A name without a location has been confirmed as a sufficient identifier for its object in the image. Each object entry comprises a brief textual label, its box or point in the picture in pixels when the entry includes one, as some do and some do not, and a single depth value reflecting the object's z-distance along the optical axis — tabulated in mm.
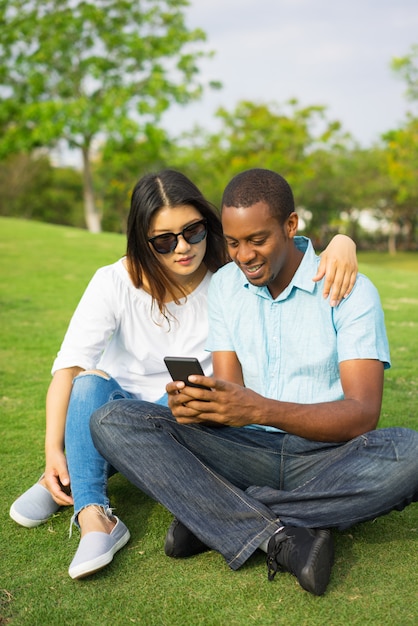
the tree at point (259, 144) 34969
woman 3363
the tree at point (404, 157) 32125
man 2875
